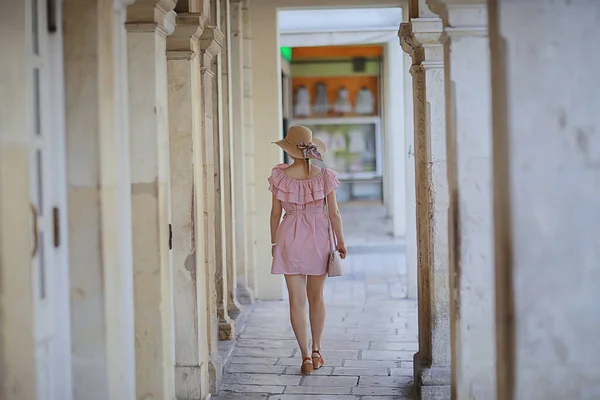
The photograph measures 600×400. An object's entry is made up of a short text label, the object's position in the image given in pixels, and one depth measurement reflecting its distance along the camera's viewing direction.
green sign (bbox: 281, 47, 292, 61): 14.75
